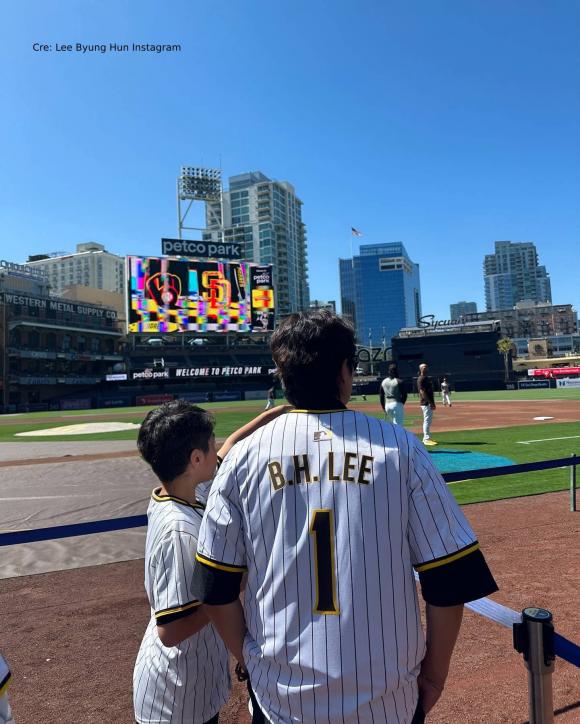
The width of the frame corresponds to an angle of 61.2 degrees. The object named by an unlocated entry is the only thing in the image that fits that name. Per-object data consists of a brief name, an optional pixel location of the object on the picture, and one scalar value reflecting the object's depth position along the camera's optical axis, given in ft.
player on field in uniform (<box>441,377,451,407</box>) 99.35
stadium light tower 311.88
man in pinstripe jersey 4.56
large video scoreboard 188.03
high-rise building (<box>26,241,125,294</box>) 461.78
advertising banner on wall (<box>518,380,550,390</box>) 168.14
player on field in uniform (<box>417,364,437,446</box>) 40.70
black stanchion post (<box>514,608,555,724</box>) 5.66
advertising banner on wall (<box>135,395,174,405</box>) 168.25
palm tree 358.64
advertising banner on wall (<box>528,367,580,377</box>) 207.00
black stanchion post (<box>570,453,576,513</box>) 22.42
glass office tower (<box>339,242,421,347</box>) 649.61
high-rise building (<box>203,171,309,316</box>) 454.81
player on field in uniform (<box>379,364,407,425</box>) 37.35
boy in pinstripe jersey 5.76
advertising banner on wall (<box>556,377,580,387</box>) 167.94
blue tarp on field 32.32
